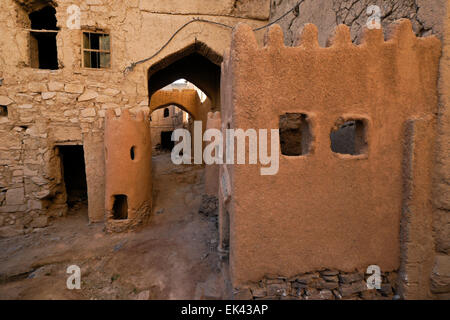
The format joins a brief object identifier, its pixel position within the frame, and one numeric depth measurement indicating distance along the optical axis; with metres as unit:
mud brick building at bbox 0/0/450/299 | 2.60
